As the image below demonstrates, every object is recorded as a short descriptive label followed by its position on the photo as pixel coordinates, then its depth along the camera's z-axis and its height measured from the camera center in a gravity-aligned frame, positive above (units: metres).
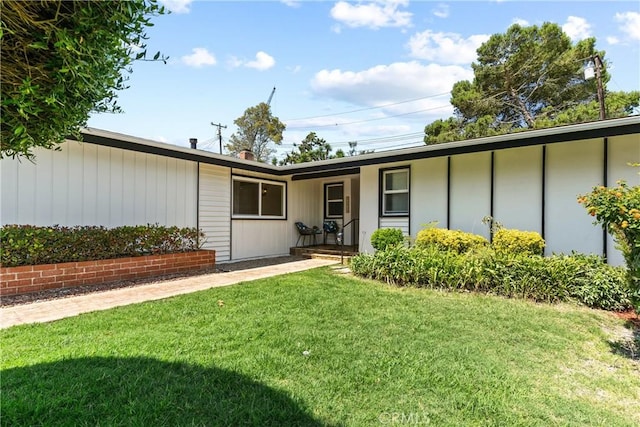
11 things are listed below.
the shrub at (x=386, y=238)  7.84 -0.55
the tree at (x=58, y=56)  1.34 +0.68
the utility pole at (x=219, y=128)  33.53 +8.57
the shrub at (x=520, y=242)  6.30 -0.52
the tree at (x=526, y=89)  15.22 +6.46
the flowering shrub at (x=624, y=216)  3.07 +0.00
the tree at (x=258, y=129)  33.38 +8.43
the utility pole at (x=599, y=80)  11.86 +4.79
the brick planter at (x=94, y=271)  5.23 -1.06
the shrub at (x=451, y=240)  6.84 -0.53
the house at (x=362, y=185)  6.07 +0.64
